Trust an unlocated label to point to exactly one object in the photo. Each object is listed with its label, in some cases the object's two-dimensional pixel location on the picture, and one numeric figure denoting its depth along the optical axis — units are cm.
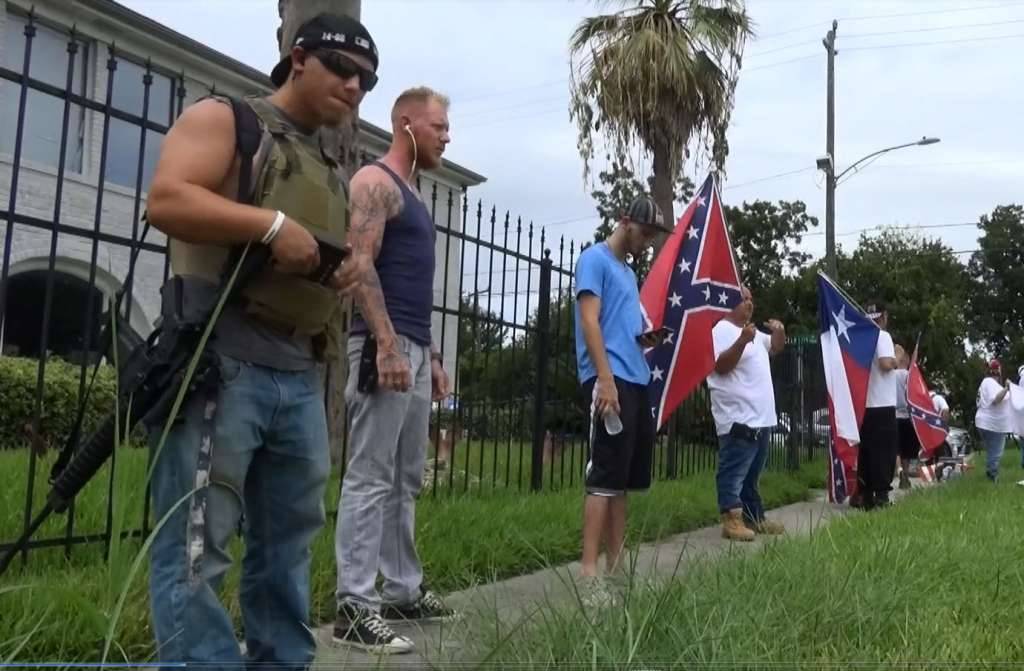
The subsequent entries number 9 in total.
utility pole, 2202
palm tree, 1468
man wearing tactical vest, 225
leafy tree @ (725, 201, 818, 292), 4019
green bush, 1045
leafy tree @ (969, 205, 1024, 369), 6125
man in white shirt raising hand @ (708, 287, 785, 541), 679
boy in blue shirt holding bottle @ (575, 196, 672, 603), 440
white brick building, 1317
